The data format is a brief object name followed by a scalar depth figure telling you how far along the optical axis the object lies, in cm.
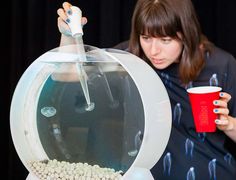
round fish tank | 88
